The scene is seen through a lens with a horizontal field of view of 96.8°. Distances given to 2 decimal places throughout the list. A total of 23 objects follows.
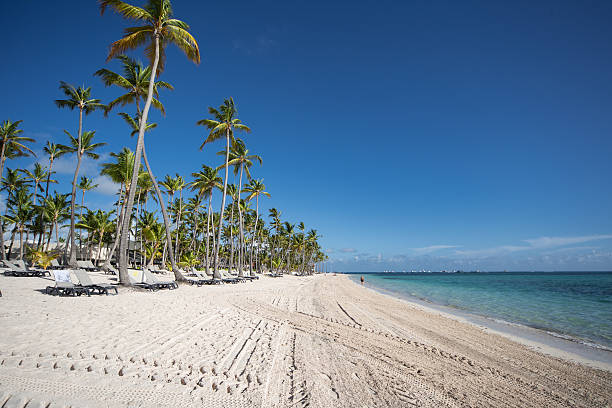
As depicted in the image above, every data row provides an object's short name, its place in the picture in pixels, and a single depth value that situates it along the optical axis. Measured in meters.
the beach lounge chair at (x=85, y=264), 21.72
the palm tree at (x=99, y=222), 32.91
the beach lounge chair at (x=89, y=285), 10.46
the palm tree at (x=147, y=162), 17.21
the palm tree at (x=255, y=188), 33.92
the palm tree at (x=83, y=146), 24.31
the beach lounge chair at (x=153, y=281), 13.95
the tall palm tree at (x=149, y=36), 12.93
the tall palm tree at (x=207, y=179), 26.54
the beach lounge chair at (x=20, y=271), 16.19
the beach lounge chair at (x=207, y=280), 19.04
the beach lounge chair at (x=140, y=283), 13.05
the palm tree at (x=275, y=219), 53.03
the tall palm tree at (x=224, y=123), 23.17
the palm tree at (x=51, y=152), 29.12
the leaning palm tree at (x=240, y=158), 26.67
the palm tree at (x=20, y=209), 31.29
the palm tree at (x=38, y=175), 32.04
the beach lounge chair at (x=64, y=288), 9.91
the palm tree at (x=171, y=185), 31.48
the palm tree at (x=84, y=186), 32.89
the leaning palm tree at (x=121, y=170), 24.23
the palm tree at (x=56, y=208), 31.19
